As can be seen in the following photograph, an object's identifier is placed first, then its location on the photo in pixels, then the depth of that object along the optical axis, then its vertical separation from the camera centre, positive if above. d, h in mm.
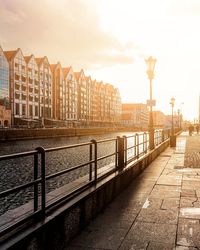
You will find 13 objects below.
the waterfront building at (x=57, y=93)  105750 +10362
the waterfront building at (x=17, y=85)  82938 +10340
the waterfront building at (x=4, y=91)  75312 +8024
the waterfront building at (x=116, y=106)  163725 +9751
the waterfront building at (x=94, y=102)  137125 +9808
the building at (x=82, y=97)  124438 +11179
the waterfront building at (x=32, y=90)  89500 +10009
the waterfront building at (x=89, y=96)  132875 +12174
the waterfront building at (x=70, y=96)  112000 +10328
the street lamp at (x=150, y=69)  15164 +2696
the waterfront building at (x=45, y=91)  95938 +10483
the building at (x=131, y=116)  191125 +4888
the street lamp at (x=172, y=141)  24419 -1339
